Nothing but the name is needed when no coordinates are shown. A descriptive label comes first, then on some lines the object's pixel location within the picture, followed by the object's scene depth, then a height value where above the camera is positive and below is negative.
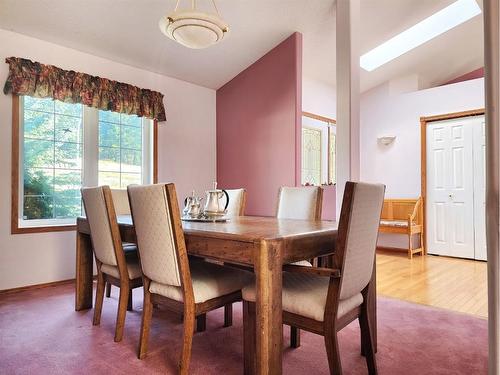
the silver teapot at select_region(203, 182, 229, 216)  2.22 -0.09
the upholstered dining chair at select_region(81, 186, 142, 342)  2.03 -0.39
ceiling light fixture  1.98 +1.02
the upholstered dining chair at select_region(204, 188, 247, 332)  2.93 -0.11
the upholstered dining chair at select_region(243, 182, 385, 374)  1.35 -0.45
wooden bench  4.73 -0.43
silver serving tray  2.15 -0.19
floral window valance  2.97 +1.03
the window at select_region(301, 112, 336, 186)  4.77 +0.61
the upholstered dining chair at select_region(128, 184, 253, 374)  1.56 -0.42
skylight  3.96 +2.06
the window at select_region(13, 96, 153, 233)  3.16 +0.37
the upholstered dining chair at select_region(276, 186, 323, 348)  2.43 -0.10
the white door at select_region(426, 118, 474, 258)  4.64 +0.02
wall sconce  5.37 +0.83
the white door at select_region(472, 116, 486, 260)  4.50 +0.00
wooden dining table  1.28 -0.26
